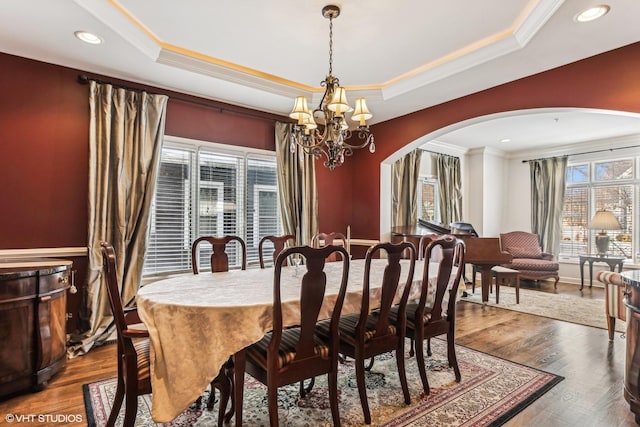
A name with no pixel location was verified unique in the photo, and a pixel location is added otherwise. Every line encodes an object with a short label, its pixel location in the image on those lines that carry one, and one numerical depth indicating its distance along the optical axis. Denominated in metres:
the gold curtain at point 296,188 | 4.52
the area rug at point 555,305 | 4.21
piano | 4.71
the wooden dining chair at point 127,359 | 1.66
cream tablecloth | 1.68
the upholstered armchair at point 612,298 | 3.22
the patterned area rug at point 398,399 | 2.07
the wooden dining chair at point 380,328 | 2.05
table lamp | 5.70
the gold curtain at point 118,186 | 3.20
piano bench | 4.90
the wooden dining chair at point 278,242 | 3.28
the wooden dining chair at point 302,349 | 1.73
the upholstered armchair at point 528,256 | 6.03
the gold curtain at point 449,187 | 6.85
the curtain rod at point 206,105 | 3.26
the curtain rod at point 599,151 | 6.05
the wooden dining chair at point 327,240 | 3.59
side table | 5.70
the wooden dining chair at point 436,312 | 2.38
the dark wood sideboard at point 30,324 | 2.30
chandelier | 2.53
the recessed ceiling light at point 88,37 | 2.65
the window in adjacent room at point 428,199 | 6.64
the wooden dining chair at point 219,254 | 2.89
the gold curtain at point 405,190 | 5.98
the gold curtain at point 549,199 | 6.89
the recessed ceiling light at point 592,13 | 2.29
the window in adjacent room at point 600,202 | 6.09
